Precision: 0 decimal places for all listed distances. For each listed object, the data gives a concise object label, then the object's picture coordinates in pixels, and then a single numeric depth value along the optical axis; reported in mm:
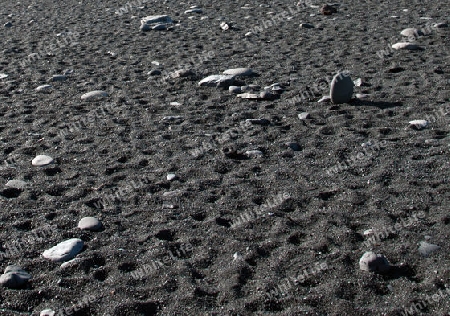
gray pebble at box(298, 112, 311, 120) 5578
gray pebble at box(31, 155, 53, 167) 4840
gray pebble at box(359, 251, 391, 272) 3303
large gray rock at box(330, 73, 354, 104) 5812
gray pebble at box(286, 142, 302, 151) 4944
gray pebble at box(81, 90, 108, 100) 6512
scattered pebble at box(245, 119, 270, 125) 5504
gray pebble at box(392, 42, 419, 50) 7574
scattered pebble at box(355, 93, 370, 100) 6016
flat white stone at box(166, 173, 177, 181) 4516
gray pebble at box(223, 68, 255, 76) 6969
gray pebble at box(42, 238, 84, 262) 3539
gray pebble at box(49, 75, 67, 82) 7248
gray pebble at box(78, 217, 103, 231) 3855
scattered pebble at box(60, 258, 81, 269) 3455
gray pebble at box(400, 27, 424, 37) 8205
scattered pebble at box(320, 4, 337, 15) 9961
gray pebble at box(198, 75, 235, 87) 6642
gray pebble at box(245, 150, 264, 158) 4832
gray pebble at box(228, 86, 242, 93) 6430
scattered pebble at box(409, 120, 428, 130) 5184
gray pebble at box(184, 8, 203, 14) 10923
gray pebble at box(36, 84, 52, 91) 6898
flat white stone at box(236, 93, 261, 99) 6164
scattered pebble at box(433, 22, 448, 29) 8590
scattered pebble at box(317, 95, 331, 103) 5977
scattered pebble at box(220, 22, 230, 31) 9469
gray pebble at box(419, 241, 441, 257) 3439
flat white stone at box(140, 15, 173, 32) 9773
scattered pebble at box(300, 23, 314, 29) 9203
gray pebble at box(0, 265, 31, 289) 3285
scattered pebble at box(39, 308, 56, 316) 3074
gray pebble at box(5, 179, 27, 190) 4434
